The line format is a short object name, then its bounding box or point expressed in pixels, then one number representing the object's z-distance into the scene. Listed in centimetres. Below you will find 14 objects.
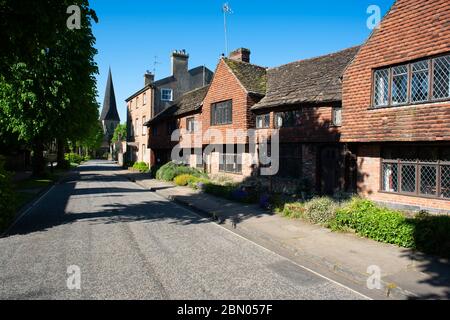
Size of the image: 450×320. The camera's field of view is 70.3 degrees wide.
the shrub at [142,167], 3572
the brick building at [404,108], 1010
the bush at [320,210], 1009
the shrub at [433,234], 708
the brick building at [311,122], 1475
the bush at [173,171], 2358
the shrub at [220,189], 1570
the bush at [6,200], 942
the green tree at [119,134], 8644
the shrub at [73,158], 6082
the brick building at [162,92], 3591
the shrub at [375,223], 786
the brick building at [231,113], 1927
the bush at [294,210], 1120
